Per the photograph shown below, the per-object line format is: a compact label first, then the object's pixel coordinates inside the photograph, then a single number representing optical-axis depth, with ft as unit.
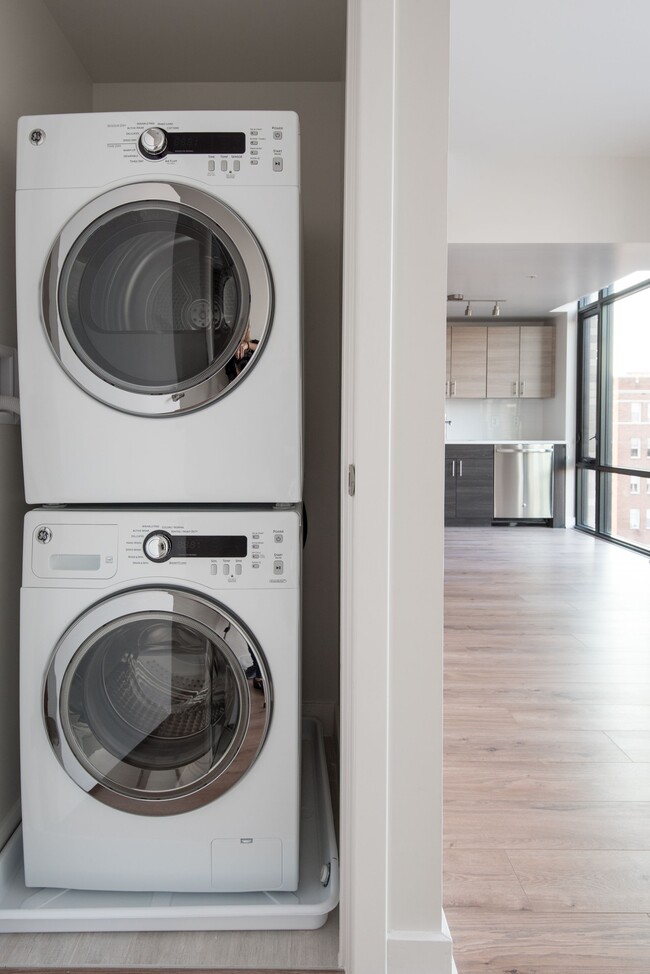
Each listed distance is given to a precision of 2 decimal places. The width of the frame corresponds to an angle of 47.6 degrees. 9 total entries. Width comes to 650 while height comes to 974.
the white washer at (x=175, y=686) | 4.93
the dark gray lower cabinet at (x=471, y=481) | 24.90
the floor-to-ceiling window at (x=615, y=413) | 20.35
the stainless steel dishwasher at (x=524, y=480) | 24.77
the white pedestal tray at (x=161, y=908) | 4.86
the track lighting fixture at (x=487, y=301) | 22.44
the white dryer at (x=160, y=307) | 4.93
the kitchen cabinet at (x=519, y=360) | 25.77
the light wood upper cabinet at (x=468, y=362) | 25.70
